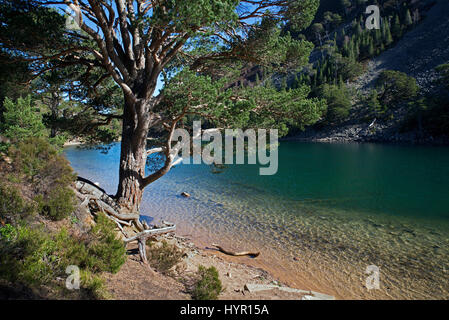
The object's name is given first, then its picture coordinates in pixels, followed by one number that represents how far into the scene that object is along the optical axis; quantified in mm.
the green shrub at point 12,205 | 3807
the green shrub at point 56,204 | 4707
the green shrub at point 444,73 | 43262
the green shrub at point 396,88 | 52375
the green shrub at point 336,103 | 56031
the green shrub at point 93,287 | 3260
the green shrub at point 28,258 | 2835
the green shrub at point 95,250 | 3719
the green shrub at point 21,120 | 14578
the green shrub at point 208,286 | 4070
